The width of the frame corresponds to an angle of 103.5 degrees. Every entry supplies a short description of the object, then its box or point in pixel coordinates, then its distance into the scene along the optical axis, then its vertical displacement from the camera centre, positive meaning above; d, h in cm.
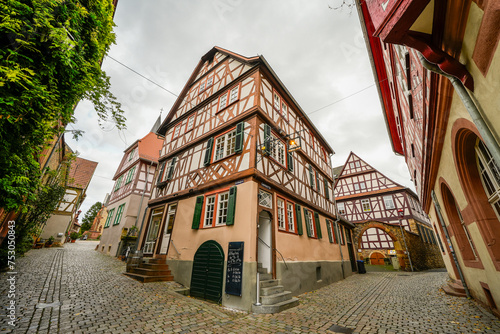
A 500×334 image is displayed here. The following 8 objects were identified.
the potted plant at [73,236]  3158 +155
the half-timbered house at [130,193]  1603 +469
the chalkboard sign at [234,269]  629 -46
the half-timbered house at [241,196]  700 +253
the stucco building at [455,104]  238 +245
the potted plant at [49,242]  1960 +34
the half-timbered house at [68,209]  2109 +401
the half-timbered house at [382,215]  1916 +471
